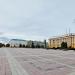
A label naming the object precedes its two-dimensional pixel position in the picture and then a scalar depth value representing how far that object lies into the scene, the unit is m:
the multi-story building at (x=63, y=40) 37.35
